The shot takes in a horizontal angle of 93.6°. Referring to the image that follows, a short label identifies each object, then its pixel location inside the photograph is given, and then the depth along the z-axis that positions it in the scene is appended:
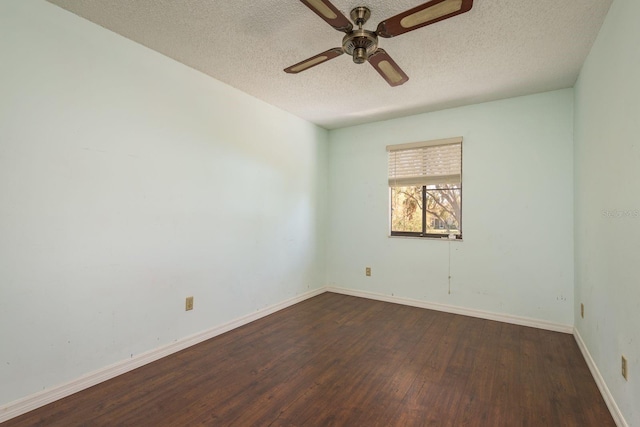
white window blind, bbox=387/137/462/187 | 3.62
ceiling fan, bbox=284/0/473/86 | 1.40
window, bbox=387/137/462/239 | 3.64
